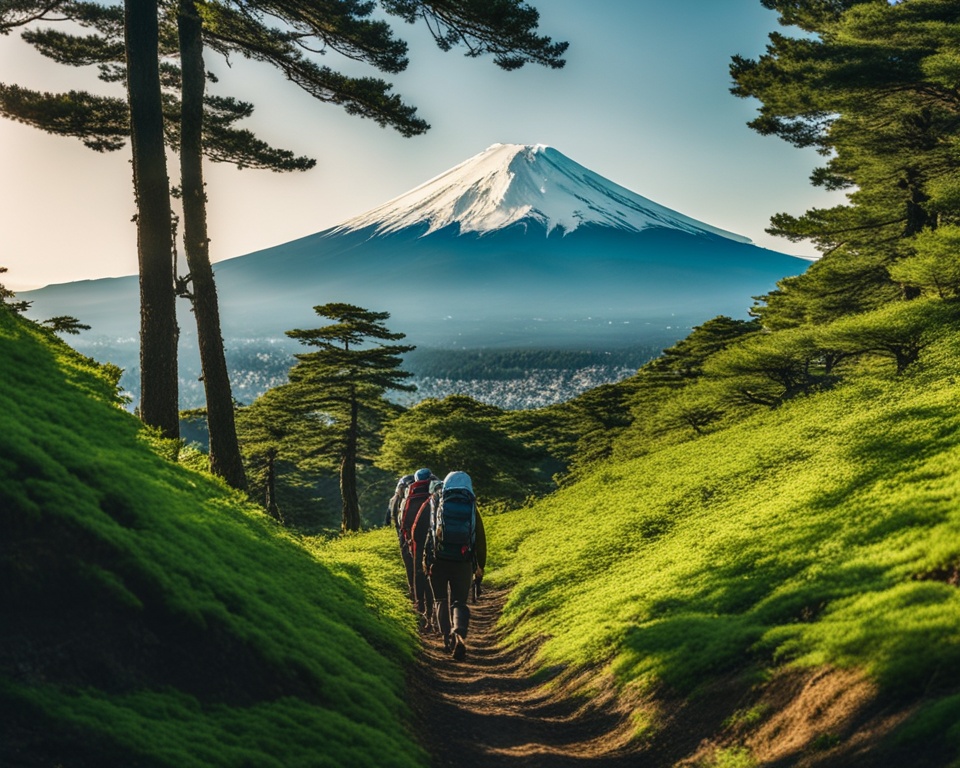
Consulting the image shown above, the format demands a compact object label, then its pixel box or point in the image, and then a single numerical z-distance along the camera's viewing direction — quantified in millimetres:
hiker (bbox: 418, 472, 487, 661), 8781
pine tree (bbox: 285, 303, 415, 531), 31234
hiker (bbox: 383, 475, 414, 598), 11469
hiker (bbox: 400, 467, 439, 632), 10141
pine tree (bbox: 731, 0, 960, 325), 15797
